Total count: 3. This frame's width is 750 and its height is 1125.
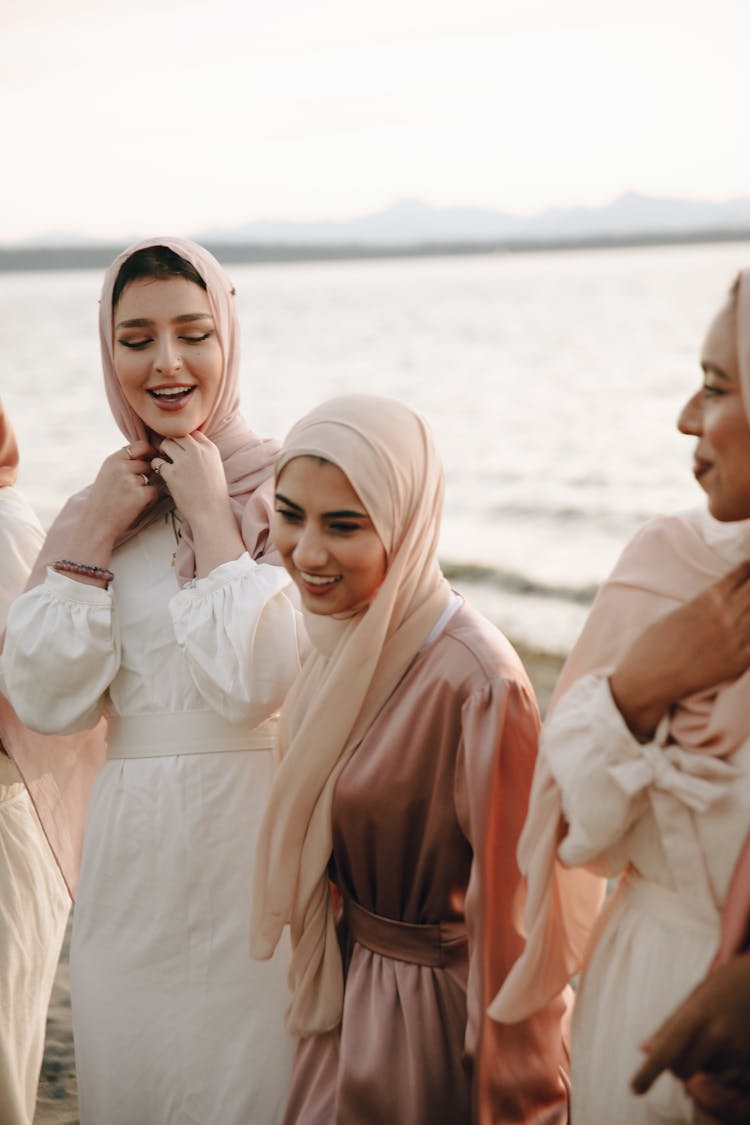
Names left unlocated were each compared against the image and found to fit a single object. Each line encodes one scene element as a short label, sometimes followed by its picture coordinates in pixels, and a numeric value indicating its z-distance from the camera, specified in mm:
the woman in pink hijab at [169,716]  3156
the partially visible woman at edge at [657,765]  2371
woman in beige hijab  2721
